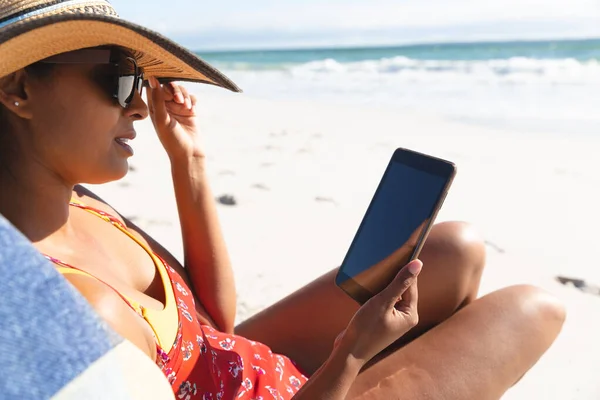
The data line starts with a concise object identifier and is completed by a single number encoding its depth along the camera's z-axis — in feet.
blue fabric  1.90
